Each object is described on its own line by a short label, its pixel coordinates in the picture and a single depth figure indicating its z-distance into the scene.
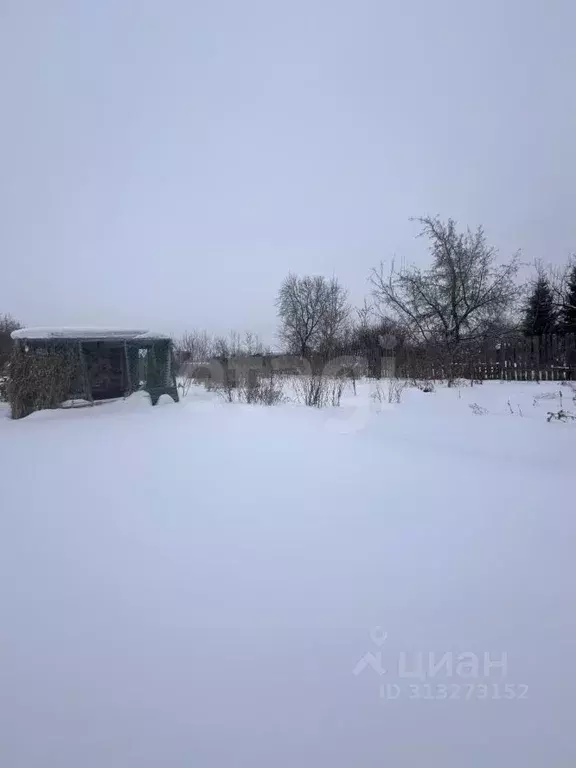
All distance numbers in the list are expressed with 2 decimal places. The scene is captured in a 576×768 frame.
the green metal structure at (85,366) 6.56
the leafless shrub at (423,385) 7.36
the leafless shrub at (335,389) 6.95
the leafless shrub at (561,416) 4.15
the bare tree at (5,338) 8.64
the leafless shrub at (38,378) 6.53
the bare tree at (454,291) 12.84
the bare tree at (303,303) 29.74
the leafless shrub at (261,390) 7.62
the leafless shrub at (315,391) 7.10
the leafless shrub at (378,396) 6.93
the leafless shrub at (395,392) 6.65
